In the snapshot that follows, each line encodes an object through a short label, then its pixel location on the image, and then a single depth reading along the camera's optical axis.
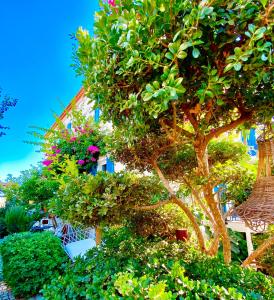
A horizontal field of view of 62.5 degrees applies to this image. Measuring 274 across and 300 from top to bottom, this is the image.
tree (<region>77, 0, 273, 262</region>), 1.36
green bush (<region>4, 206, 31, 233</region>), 5.73
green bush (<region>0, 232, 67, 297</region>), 3.79
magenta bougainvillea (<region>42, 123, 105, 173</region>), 6.91
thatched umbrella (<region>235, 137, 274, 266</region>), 1.79
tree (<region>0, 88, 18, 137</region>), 9.37
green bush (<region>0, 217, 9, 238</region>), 8.59
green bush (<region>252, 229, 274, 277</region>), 3.03
